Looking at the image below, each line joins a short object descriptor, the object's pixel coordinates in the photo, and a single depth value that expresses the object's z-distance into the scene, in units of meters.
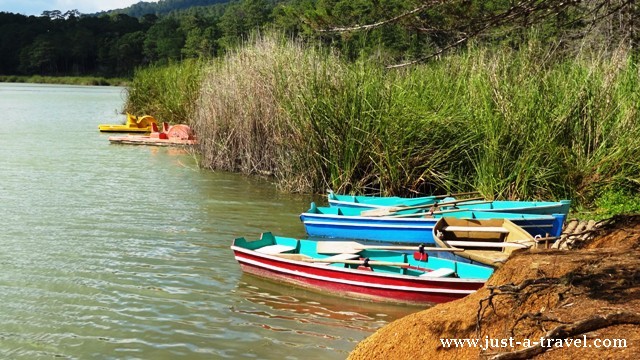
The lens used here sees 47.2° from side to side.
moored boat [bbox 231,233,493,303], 7.96
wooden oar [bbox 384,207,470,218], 11.16
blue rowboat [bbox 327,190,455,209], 12.27
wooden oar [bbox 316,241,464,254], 9.31
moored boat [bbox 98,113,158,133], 26.63
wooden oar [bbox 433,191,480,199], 12.20
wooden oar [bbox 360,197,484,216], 11.56
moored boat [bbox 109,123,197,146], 23.05
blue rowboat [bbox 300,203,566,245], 10.71
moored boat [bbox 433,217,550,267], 8.79
